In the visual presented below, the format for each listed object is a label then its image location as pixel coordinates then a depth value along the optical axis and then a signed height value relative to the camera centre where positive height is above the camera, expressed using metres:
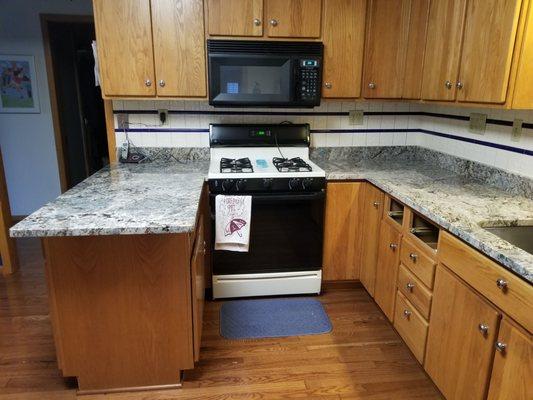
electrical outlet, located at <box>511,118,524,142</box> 2.01 -0.13
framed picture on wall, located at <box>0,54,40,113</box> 3.63 +0.11
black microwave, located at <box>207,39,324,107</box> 2.34 +0.16
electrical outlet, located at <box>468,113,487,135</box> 2.28 -0.11
